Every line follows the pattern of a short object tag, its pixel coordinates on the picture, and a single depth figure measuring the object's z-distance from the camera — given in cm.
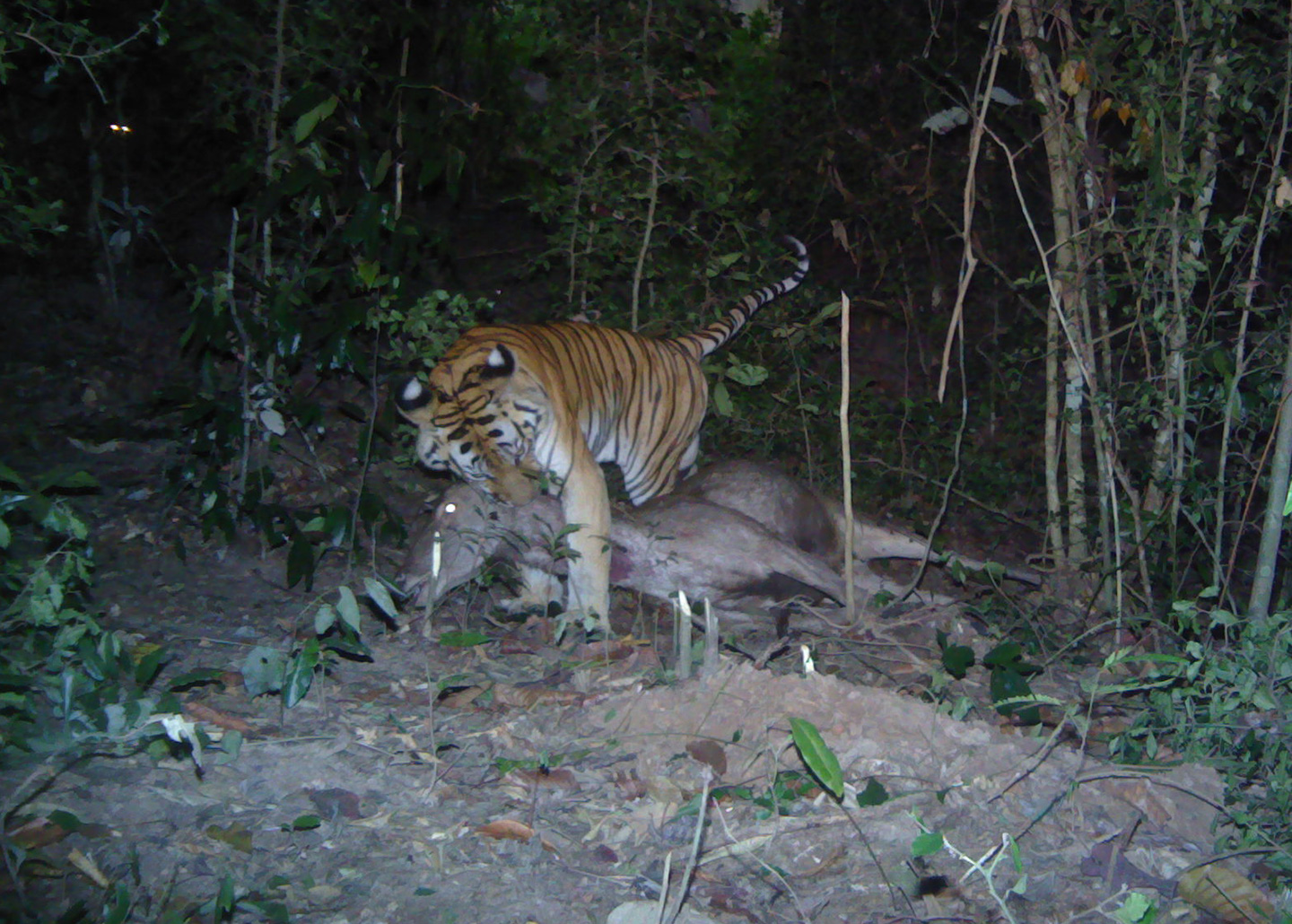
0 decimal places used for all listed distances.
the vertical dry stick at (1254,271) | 357
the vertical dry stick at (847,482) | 377
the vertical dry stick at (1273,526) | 311
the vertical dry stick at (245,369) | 473
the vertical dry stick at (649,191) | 580
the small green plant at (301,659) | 306
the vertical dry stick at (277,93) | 475
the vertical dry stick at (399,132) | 466
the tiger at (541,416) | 471
